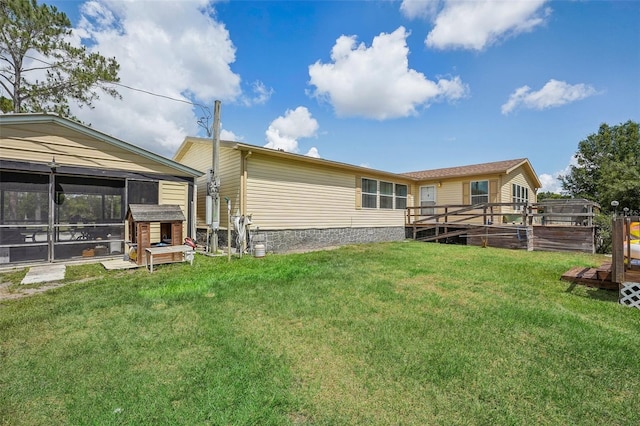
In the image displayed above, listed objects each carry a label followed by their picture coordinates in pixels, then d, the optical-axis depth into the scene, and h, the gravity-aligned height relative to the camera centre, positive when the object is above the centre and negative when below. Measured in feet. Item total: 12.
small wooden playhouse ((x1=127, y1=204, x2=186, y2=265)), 21.49 -0.99
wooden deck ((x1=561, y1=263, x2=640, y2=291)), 15.64 -3.83
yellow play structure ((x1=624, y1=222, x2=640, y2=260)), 13.78 -1.36
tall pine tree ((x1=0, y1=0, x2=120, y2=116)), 39.19 +21.97
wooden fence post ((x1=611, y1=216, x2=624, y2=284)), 13.70 -1.75
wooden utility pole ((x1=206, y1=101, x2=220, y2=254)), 27.78 +2.44
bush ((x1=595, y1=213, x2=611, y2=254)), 34.01 -2.91
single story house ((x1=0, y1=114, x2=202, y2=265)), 20.77 +2.24
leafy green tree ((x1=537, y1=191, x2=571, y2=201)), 104.97 +7.24
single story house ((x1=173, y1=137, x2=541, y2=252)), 29.76 +3.07
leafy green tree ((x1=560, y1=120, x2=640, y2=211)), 96.32 +21.04
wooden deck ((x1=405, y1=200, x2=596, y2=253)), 31.40 -2.19
